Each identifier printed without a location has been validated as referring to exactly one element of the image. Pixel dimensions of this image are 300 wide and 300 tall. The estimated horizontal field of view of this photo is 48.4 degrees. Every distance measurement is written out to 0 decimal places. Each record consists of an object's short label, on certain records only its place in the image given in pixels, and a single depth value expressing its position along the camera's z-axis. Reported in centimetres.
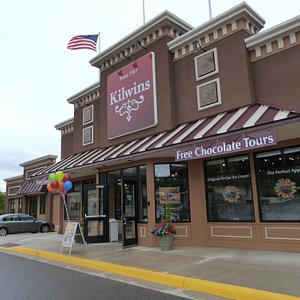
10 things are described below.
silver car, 2158
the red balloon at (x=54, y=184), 1204
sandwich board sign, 1138
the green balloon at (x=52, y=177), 1212
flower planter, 1101
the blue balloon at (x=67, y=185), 1245
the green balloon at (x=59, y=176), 1216
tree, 5581
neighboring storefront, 2533
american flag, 1583
